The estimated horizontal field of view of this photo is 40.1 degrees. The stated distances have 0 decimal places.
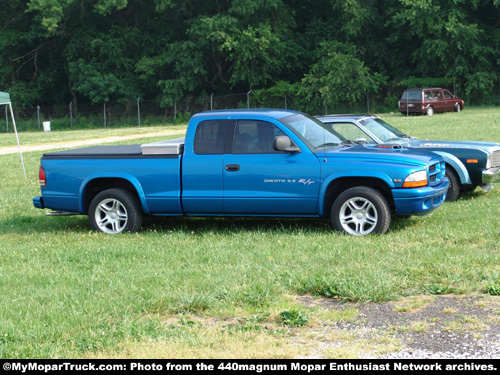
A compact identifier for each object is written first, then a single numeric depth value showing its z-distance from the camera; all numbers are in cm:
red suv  3925
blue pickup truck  871
